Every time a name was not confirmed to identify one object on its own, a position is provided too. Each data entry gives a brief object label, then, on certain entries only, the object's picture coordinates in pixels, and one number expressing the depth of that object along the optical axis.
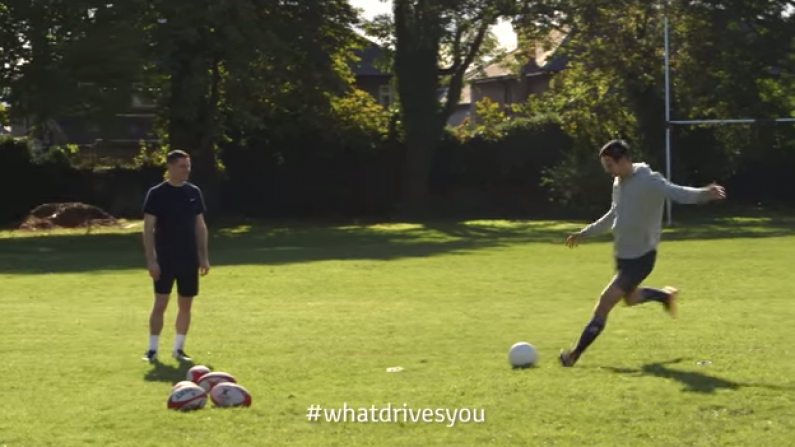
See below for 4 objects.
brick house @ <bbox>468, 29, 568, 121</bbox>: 48.56
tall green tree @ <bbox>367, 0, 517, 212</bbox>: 44.66
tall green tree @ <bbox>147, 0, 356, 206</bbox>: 36.94
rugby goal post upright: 35.16
